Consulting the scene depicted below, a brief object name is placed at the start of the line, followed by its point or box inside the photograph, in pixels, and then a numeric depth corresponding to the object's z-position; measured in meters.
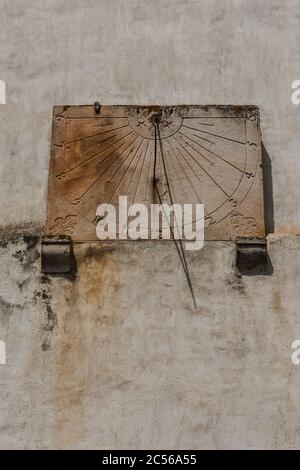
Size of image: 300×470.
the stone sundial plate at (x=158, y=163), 9.05
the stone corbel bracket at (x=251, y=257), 8.83
